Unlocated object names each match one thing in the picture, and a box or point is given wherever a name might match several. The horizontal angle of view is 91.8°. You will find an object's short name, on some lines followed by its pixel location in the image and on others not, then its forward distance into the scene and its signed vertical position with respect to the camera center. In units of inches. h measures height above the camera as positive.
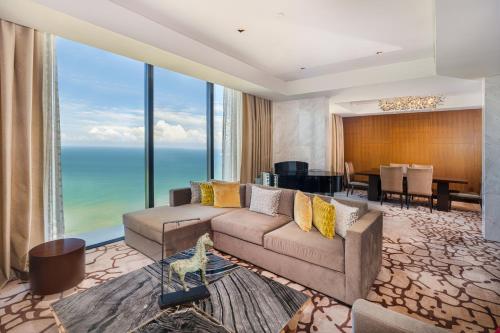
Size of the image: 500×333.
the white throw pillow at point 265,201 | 131.0 -21.5
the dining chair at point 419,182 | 204.1 -18.1
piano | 182.9 -15.1
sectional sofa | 83.5 -33.2
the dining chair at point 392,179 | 217.6 -16.2
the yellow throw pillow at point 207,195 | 152.7 -20.3
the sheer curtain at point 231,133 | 205.3 +25.5
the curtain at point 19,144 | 97.3 +8.8
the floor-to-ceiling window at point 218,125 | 204.2 +32.5
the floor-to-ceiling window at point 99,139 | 132.9 +15.8
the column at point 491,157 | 143.7 +2.1
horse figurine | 69.6 -29.6
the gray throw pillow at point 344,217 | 94.6 -22.0
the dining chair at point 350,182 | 267.4 -23.7
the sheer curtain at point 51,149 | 112.1 +7.4
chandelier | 227.9 +57.6
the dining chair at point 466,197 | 193.3 -29.8
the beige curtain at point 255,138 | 219.9 +23.7
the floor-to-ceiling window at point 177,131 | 168.9 +24.9
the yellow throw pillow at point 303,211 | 107.6 -22.7
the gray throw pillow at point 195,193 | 156.4 -19.6
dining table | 206.4 -27.6
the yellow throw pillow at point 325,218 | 97.3 -23.3
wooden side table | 88.6 -38.7
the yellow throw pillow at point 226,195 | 147.4 -19.8
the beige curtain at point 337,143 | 324.8 +26.1
